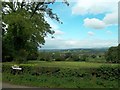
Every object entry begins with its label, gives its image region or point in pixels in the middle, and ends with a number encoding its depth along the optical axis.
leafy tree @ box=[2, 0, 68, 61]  10.30
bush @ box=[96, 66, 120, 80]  5.99
